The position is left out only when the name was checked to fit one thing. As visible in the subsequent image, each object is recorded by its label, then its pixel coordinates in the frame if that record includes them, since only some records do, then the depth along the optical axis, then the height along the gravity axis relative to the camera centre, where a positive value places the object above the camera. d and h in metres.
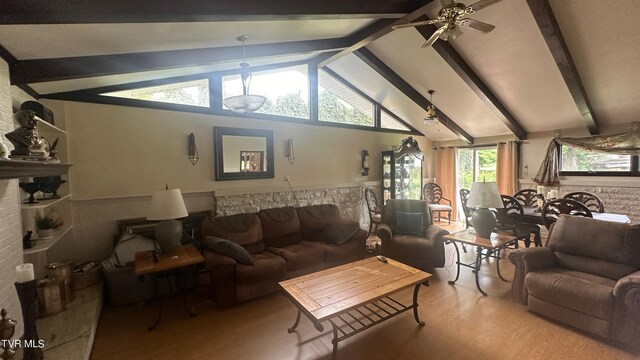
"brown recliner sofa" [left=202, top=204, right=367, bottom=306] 2.93 -0.98
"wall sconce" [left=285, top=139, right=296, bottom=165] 4.58 +0.35
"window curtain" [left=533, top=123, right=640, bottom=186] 4.34 +0.35
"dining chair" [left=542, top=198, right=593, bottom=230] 3.42 -0.54
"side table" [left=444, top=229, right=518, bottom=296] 3.19 -0.88
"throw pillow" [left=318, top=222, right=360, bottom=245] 3.86 -0.86
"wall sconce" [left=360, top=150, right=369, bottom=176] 5.68 +0.23
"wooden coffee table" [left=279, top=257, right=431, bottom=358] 2.09 -1.01
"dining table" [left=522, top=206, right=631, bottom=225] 3.55 -0.67
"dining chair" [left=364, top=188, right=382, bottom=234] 5.63 -0.75
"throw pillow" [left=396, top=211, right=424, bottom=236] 4.04 -0.79
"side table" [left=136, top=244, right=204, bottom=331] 2.56 -0.85
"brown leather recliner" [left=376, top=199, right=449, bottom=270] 3.66 -0.95
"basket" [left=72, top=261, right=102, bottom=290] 2.79 -1.04
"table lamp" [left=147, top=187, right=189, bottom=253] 2.79 -0.40
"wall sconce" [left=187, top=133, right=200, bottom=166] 3.68 +0.38
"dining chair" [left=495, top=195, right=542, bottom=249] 3.92 -0.81
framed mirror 3.93 +0.33
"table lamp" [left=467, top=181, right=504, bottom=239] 3.27 -0.42
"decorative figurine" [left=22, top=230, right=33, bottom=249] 2.24 -0.51
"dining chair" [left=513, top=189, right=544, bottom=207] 4.87 -0.51
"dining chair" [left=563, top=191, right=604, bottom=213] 3.99 -0.50
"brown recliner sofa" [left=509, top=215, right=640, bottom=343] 2.22 -1.03
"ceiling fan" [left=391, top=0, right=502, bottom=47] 2.20 +1.29
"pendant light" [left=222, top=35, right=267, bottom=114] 2.50 +0.68
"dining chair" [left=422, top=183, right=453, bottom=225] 6.80 -0.58
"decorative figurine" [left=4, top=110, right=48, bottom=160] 1.72 +0.27
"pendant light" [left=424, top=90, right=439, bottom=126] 4.74 +0.93
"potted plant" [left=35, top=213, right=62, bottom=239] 2.40 -0.41
